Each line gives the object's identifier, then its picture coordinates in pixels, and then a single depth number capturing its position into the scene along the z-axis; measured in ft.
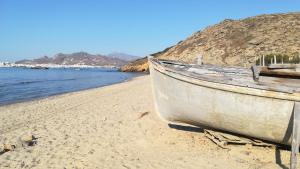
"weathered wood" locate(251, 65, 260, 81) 17.60
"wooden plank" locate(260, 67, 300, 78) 16.84
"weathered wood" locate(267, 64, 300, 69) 17.72
